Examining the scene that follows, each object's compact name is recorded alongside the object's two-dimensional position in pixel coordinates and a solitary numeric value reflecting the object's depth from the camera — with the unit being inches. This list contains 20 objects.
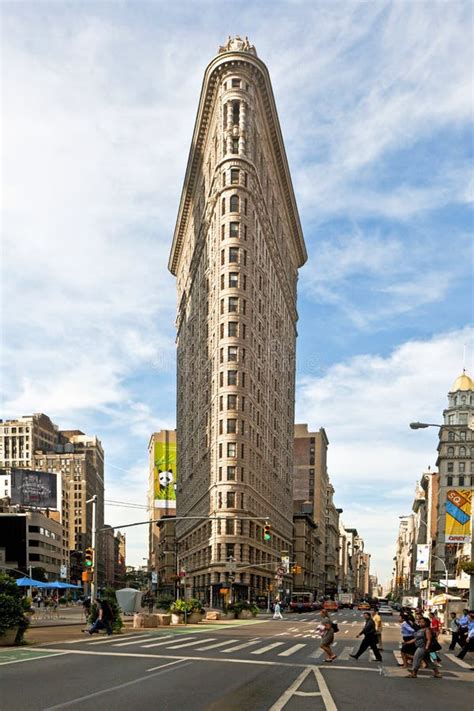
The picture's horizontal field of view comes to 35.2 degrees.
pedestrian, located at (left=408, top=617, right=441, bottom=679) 820.0
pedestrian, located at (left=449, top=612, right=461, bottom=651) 1253.1
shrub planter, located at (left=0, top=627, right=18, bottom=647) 1075.3
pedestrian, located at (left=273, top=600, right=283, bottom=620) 2647.9
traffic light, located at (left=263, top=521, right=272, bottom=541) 1905.8
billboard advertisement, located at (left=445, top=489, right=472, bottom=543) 1481.3
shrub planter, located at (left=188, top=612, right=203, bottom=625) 1924.2
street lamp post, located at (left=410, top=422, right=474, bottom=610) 1261.1
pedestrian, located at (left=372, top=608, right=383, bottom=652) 1019.0
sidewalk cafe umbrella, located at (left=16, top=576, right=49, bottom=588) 2254.2
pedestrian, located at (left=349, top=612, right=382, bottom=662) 970.7
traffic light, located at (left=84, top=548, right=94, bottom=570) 1514.5
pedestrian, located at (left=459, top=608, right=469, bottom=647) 1203.2
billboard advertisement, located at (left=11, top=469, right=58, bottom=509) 5329.7
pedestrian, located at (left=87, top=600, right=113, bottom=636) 1319.3
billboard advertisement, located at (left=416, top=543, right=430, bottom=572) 3285.4
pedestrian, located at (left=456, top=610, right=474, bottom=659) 1031.9
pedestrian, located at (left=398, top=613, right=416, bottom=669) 908.0
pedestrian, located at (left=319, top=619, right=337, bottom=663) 938.1
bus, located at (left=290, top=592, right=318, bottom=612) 3782.0
